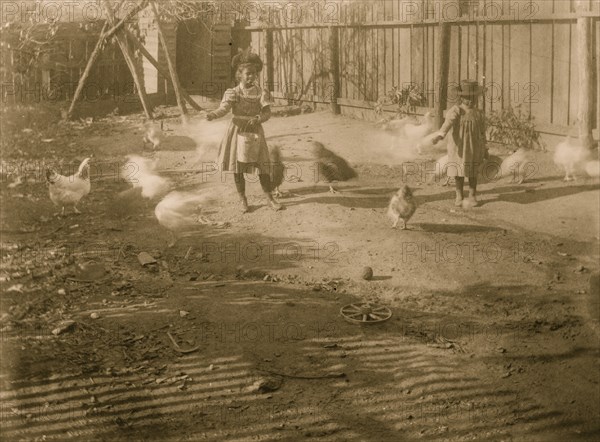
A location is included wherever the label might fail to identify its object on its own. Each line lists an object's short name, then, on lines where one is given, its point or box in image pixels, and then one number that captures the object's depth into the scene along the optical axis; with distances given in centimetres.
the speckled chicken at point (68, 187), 873
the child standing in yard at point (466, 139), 898
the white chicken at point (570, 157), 995
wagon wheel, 594
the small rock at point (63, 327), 570
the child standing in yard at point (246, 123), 866
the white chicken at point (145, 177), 959
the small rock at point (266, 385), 499
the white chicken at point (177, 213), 795
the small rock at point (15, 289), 631
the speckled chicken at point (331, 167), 1035
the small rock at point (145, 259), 745
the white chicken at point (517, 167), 1020
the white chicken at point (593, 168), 983
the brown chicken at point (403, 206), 795
